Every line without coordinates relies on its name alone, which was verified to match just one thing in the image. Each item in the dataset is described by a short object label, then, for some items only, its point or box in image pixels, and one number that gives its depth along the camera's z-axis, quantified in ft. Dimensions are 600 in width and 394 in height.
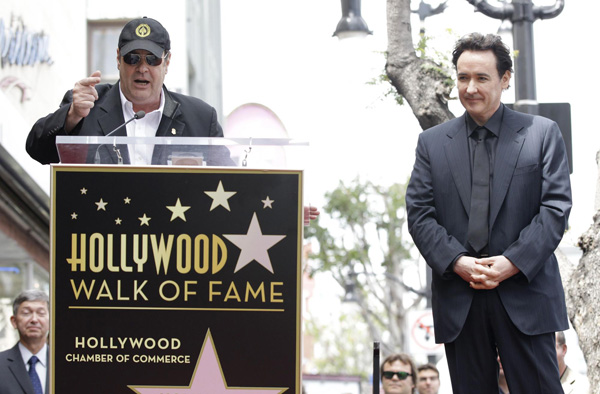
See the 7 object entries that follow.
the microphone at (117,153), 27.74
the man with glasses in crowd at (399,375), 59.24
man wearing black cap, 31.03
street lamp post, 60.43
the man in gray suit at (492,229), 29.82
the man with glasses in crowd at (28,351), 49.81
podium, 26.63
